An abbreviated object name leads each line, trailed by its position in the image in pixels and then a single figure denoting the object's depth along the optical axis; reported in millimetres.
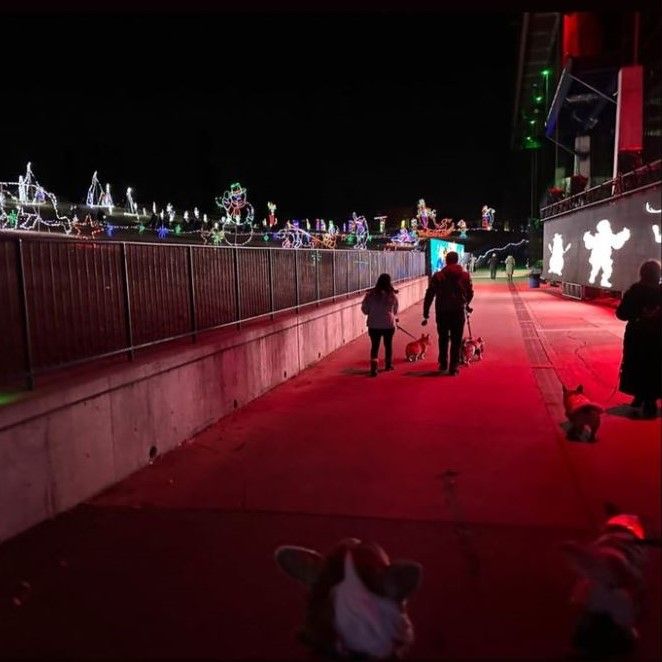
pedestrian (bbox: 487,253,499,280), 40300
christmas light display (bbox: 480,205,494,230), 71938
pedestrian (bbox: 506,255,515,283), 36738
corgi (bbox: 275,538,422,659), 2580
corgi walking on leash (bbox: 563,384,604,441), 5164
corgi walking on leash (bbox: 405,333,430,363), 10798
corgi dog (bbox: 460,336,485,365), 10070
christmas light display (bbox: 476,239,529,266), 63112
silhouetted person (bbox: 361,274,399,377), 9547
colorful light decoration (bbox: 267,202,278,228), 74681
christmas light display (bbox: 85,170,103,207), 53188
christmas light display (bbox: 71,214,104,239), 38969
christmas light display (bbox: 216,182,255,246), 52969
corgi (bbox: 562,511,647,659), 2590
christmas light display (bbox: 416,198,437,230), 71938
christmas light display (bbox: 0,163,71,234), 35344
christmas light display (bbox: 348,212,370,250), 68625
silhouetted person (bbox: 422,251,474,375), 8992
